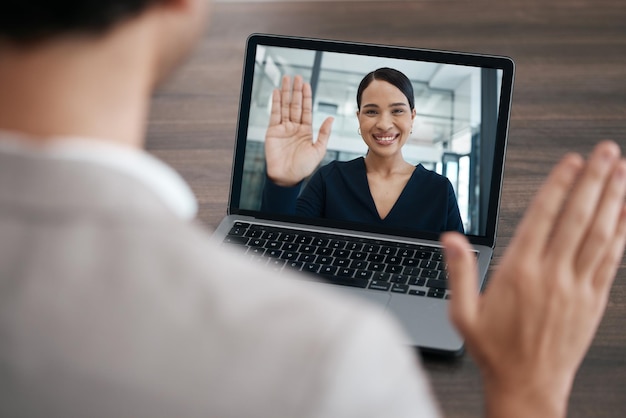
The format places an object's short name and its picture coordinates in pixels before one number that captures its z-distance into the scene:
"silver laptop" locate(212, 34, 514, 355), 1.13
